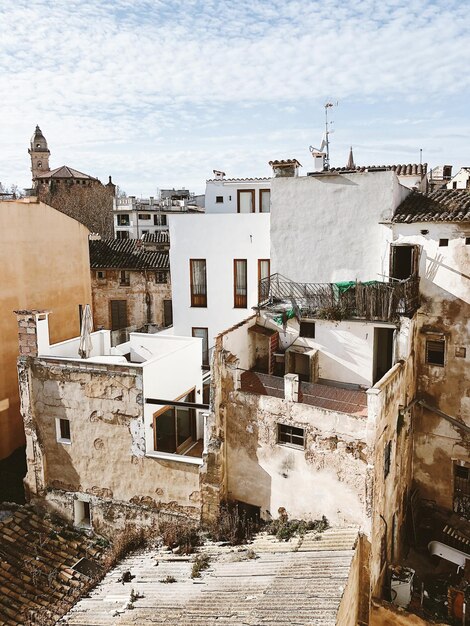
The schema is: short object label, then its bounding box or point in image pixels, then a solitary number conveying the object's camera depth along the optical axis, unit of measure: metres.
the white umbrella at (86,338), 18.69
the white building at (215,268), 22.61
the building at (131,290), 34.91
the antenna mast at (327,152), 21.83
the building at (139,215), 55.47
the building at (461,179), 43.75
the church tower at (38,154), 91.38
